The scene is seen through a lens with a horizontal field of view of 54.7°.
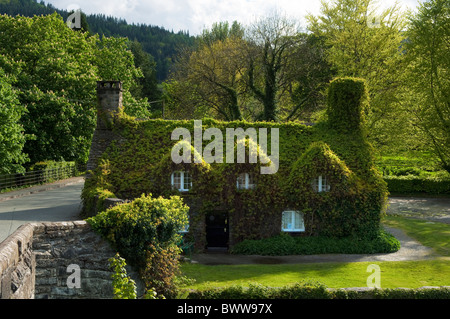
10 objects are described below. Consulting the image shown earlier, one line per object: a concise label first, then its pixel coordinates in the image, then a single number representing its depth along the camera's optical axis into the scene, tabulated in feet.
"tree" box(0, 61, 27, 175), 103.91
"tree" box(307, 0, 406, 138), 114.01
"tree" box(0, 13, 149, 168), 131.54
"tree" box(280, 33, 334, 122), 143.84
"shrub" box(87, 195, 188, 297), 42.32
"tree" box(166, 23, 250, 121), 140.05
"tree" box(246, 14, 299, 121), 136.36
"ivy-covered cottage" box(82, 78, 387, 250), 72.59
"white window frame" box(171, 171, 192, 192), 73.00
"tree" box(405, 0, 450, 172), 108.58
